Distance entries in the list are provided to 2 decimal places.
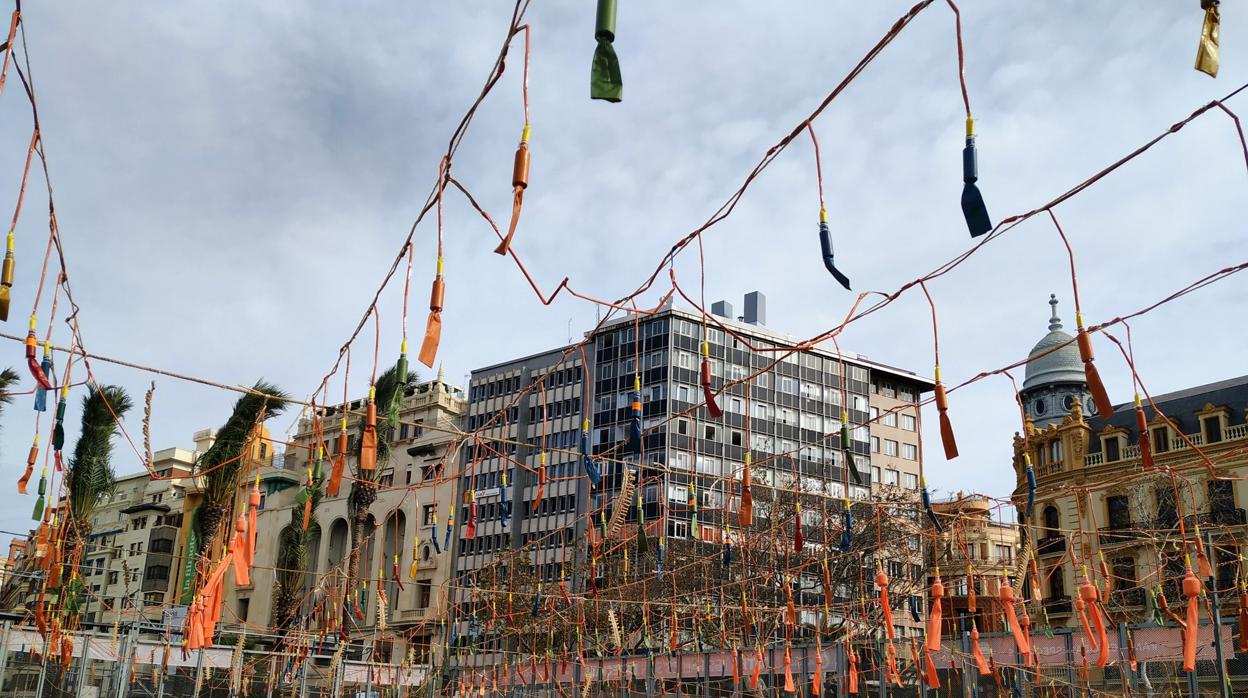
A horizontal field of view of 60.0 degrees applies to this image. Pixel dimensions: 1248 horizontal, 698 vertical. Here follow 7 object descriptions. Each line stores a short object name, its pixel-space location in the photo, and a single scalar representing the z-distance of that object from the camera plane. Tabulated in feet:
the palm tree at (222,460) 89.25
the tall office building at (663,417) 197.57
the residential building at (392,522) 209.87
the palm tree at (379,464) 100.37
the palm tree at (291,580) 95.96
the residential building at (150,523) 254.68
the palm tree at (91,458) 86.94
